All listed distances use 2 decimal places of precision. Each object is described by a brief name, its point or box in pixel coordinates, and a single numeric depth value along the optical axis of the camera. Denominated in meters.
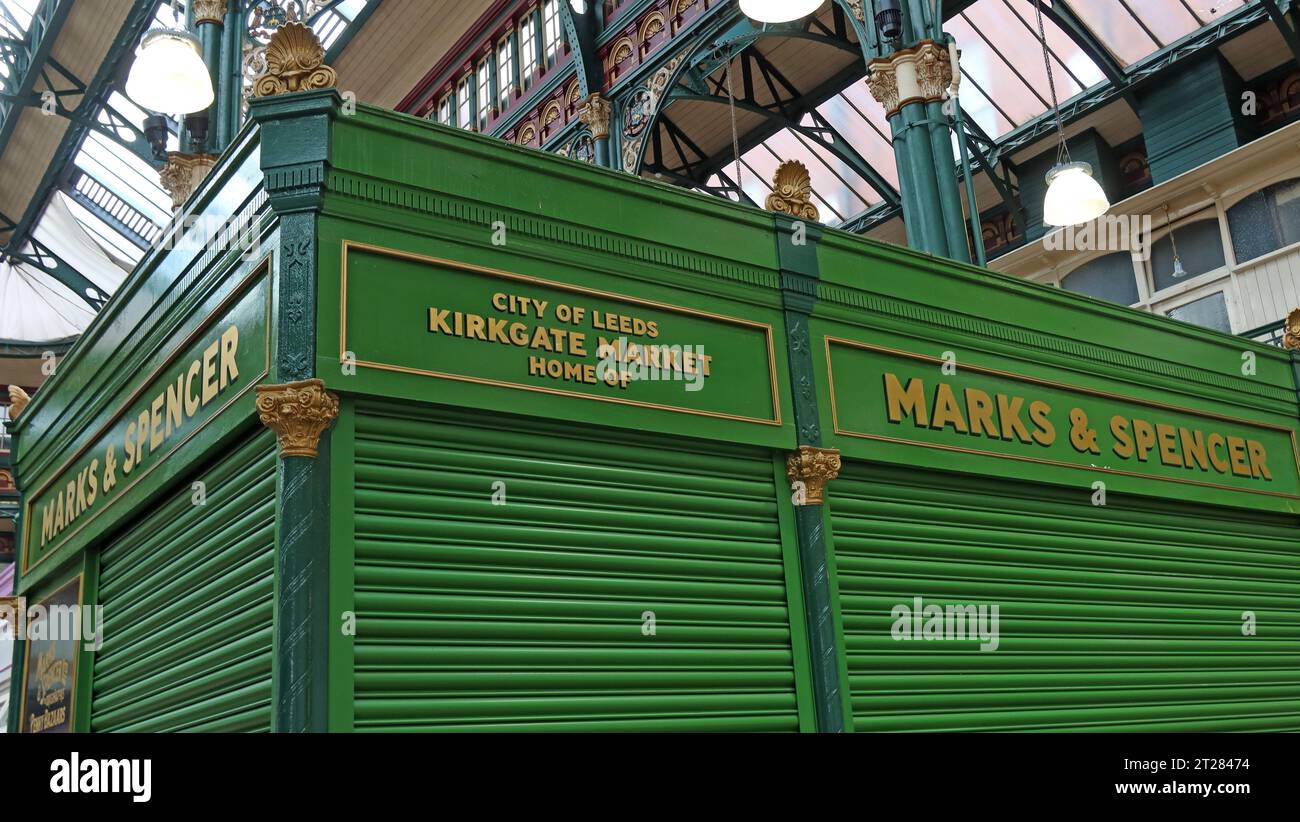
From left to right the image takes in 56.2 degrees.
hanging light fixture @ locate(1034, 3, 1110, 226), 11.66
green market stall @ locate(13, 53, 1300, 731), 4.59
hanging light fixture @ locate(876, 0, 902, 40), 10.92
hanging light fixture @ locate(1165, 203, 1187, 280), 15.91
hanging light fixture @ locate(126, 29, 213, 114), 9.05
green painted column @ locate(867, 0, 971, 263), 10.02
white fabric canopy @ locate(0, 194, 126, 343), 26.73
